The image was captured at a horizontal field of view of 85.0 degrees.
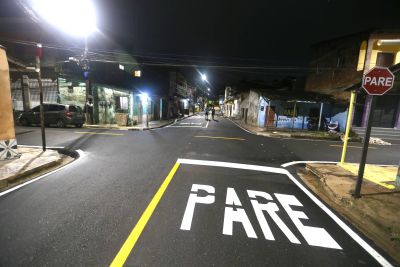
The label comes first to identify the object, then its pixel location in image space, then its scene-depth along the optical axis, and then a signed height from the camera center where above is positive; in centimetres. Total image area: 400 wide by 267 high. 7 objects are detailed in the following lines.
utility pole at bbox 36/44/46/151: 830 +120
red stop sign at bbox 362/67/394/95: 498 +83
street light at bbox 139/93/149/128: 2678 +69
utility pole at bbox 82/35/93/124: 1929 +40
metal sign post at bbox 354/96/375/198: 501 -85
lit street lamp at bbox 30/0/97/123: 1312 +557
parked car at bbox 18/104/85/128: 1719 -135
